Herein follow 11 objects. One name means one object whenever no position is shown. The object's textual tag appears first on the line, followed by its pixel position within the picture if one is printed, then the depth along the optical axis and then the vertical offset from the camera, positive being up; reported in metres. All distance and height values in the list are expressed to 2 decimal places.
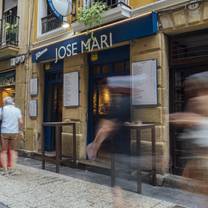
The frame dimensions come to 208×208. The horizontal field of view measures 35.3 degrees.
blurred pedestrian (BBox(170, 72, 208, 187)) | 2.91 -0.05
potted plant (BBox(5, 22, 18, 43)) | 11.66 +3.17
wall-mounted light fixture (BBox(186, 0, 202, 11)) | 6.17 +2.18
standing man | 7.57 -0.16
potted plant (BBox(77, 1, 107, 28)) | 7.86 +2.52
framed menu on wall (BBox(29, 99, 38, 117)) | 10.28 +0.35
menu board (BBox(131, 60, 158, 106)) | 6.77 +0.71
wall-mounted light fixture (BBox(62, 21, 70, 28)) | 9.22 +2.67
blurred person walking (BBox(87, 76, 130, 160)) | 3.90 +0.12
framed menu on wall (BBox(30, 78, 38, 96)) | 10.30 +1.03
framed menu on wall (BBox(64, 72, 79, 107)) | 8.84 +0.82
